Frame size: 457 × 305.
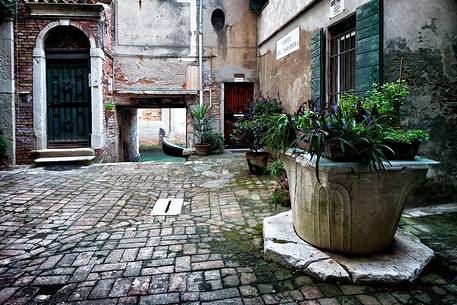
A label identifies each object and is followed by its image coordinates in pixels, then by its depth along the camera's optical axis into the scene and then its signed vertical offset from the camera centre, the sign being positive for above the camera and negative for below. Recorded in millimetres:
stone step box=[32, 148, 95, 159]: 8648 -330
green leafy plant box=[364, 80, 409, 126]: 3256 +346
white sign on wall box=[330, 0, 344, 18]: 5309 +2064
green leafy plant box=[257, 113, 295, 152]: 3199 +40
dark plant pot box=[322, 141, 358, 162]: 2639 -118
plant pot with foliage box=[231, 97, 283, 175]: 6529 -10
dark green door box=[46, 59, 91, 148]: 9281 +1013
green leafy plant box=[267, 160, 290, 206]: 4664 -727
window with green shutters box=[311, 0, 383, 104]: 4363 +1258
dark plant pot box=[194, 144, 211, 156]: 10016 -296
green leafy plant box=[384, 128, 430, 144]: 2801 +13
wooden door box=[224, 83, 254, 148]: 11227 +1230
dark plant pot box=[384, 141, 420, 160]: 2814 -102
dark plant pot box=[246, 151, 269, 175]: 6863 -449
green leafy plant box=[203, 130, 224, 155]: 10188 -66
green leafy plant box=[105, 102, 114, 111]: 9675 +943
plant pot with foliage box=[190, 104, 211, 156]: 10055 +328
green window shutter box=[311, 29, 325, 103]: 5996 +1321
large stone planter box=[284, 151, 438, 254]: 2645 -502
